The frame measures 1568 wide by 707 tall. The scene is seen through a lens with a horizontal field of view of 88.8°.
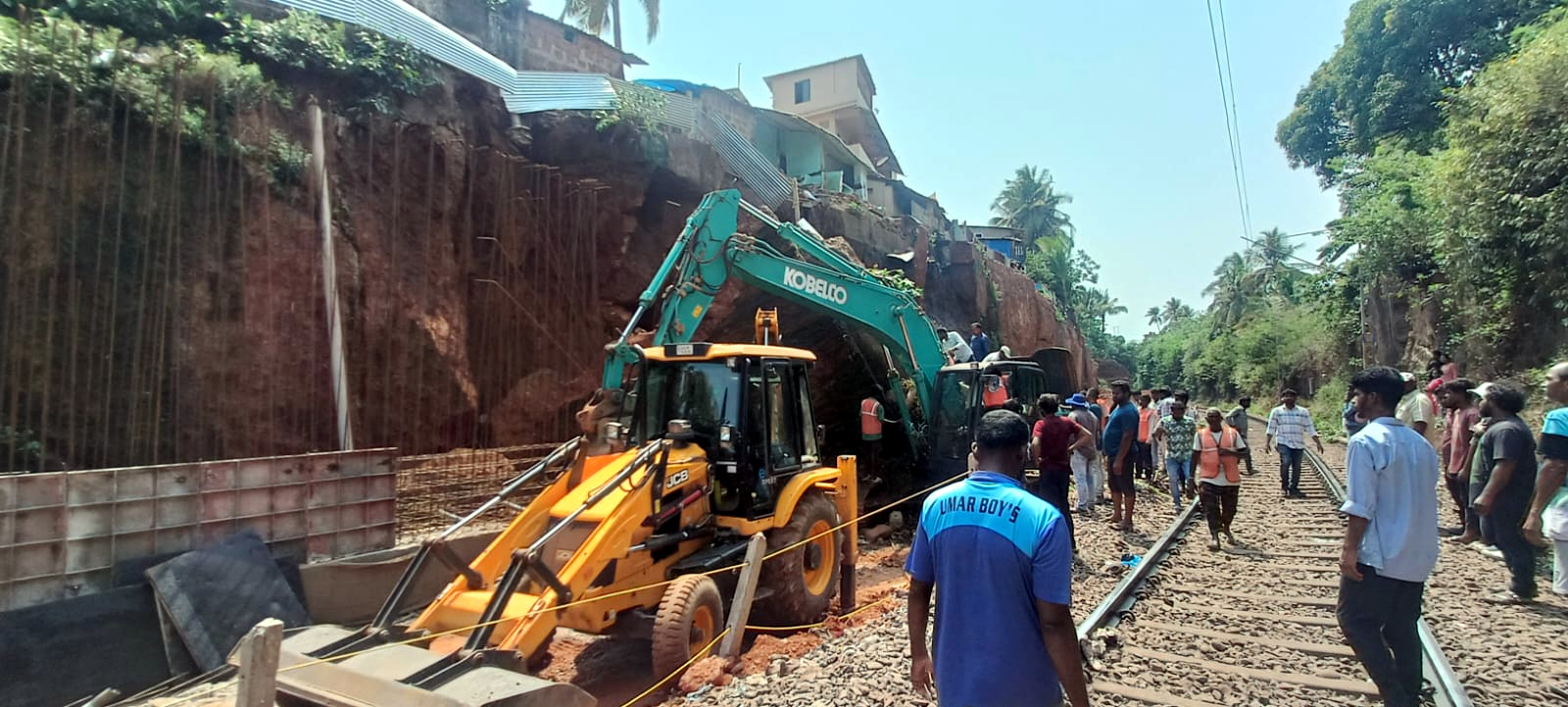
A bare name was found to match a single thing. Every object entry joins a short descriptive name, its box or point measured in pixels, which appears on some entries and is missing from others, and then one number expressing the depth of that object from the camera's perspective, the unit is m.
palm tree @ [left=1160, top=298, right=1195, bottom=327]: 94.05
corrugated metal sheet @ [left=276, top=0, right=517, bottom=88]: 12.28
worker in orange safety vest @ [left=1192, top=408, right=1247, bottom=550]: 8.07
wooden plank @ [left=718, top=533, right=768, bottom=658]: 5.18
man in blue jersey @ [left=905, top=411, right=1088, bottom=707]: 2.43
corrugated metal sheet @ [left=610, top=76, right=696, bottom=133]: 15.47
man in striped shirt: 11.27
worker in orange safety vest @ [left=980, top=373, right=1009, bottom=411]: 10.02
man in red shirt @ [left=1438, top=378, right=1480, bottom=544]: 7.05
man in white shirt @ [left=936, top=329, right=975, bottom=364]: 11.94
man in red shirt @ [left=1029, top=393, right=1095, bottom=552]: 7.24
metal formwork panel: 4.64
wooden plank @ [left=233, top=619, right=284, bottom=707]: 3.03
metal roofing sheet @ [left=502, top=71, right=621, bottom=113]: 14.27
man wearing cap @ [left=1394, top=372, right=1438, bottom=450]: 8.01
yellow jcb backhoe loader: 3.82
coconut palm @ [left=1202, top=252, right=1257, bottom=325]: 58.12
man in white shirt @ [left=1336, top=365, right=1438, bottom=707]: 3.47
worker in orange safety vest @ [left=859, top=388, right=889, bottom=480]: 9.19
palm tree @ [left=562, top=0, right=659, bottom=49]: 26.32
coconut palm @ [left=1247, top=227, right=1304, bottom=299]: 52.28
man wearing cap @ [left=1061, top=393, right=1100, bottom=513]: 9.80
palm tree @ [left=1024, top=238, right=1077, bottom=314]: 47.06
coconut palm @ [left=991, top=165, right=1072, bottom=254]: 57.53
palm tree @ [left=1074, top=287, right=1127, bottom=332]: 61.09
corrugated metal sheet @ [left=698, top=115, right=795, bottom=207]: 16.72
